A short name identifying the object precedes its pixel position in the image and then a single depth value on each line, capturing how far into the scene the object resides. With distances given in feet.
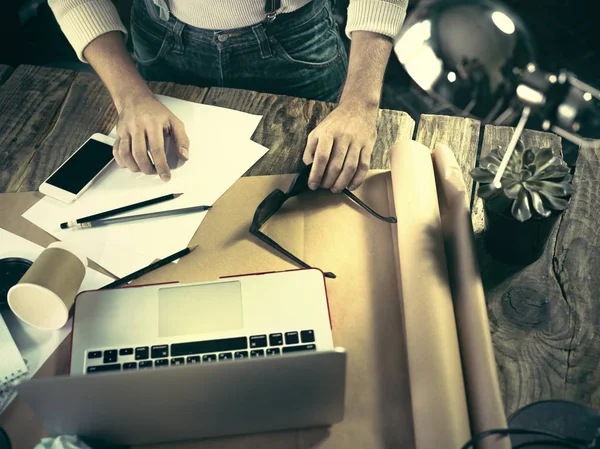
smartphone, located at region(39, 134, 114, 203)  3.39
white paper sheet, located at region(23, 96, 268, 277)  3.14
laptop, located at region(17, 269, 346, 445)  2.07
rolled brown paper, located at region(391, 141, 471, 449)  2.36
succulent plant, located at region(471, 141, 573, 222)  2.56
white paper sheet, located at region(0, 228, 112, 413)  2.79
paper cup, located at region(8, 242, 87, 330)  2.75
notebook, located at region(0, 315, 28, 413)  2.68
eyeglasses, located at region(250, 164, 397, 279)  3.06
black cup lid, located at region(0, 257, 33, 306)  3.01
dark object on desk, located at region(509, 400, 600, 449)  2.29
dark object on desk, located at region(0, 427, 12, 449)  2.50
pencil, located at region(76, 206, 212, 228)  3.25
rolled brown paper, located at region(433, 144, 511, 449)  2.38
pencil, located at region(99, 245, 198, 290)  3.00
